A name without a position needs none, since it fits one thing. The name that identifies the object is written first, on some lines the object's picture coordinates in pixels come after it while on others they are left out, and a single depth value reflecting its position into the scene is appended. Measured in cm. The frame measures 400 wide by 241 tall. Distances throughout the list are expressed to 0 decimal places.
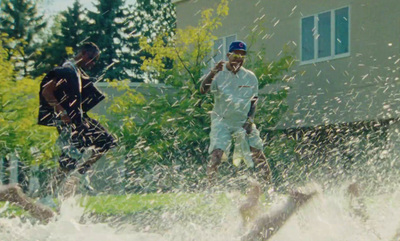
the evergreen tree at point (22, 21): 5069
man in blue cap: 787
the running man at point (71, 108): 664
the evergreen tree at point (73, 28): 4784
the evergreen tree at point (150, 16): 5288
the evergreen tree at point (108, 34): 4803
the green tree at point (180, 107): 1662
